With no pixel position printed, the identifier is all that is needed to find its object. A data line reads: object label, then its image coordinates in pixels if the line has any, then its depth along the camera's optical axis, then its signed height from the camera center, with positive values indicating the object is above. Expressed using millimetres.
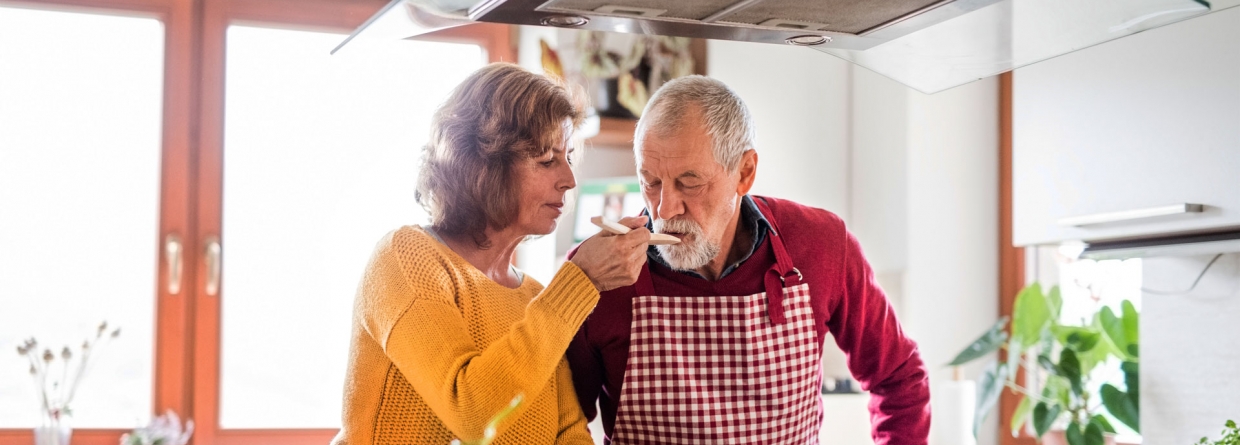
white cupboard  1698 +169
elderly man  1571 -116
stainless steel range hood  1199 +251
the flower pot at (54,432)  2648 -493
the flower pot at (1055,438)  2814 -523
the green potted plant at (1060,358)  2516 -288
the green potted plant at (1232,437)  1272 -239
